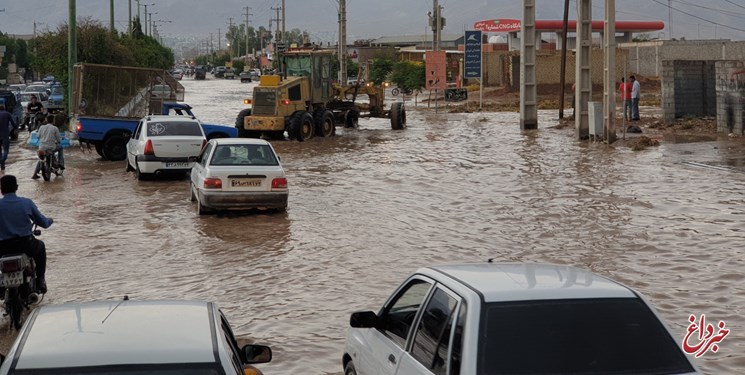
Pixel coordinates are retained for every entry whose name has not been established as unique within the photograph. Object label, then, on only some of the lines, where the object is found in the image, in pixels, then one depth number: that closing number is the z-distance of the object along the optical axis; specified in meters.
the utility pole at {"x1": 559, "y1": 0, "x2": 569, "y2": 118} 44.53
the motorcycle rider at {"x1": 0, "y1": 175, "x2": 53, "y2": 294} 11.26
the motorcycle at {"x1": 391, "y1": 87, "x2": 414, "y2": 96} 74.78
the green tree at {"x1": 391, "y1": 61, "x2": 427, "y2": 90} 76.19
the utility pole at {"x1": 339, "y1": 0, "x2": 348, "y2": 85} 63.63
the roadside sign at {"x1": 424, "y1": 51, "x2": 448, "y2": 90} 50.90
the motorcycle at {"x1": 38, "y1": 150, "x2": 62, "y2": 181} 25.42
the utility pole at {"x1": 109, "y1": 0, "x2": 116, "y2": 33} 55.29
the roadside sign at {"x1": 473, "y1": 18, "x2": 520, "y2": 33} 99.53
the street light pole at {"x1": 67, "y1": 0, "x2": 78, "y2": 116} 34.78
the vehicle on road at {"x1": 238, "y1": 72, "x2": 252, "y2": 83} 131.38
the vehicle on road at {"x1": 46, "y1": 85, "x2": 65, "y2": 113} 45.38
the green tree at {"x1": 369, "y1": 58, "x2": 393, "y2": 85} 88.12
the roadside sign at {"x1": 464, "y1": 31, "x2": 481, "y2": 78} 50.81
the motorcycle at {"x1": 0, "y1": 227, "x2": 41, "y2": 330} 10.99
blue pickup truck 30.03
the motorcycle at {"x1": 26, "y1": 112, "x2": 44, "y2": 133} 36.77
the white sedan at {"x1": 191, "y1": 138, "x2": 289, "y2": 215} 19.14
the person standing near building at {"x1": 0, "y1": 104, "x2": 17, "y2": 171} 26.44
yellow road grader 36.94
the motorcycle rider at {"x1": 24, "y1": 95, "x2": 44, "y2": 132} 41.94
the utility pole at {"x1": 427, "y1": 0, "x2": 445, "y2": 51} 68.62
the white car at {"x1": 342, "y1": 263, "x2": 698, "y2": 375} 5.68
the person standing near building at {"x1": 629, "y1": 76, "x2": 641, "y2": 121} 39.75
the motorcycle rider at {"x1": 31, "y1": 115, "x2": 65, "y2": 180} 25.30
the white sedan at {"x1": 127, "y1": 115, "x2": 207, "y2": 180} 24.75
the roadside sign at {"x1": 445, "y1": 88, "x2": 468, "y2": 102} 61.78
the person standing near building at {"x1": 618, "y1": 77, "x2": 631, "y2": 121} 36.56
